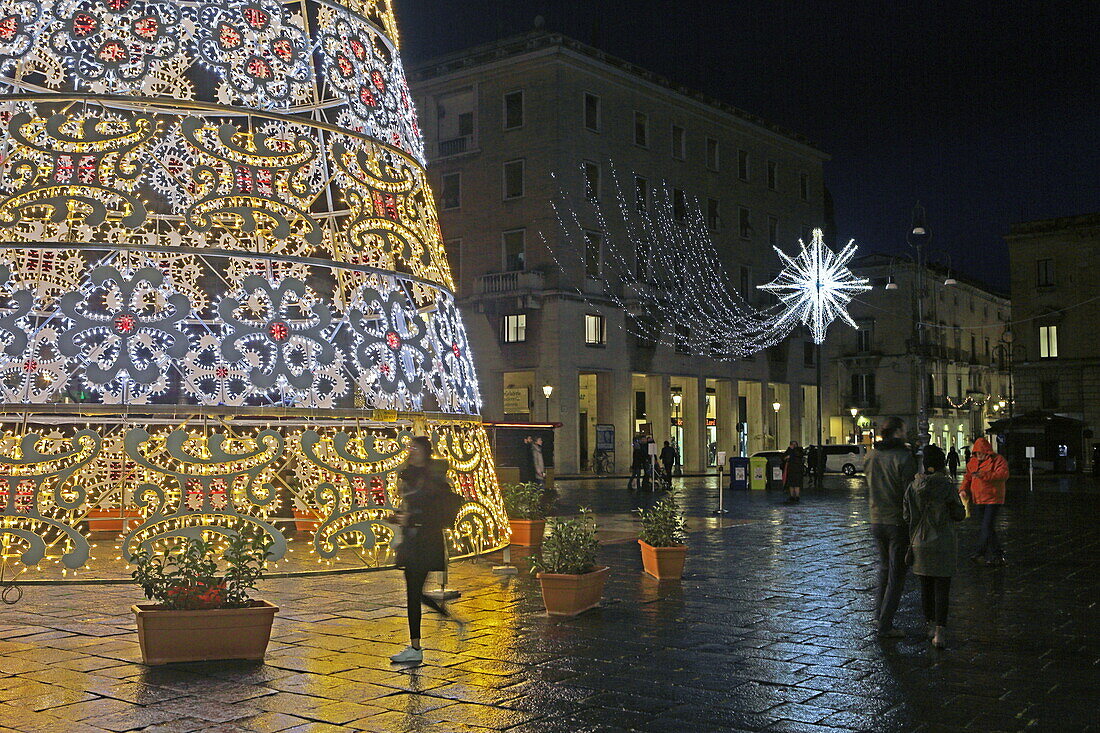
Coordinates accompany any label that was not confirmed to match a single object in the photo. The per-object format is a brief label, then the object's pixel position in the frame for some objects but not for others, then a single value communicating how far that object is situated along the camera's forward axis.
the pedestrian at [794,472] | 30.05
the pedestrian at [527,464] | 27.39
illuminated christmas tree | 12.54
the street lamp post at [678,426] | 52.59
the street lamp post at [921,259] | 34.19
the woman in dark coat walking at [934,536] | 9.20
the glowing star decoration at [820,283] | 37.94
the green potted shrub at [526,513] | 15.80
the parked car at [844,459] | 51.31
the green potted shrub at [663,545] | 12.93
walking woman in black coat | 8.94
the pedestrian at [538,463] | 25.49
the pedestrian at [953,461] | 43.92
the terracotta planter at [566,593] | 10.42
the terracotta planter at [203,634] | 8.24
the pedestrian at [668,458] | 37.81
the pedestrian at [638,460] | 35.26
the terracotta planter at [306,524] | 18.13
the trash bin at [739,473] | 38.72
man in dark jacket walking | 9.66
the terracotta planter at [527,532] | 15.77
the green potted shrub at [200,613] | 8.27
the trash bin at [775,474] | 39.12
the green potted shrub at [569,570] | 10.45
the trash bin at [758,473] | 38.56
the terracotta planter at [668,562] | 12.91
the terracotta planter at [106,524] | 17.30
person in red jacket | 15.16
